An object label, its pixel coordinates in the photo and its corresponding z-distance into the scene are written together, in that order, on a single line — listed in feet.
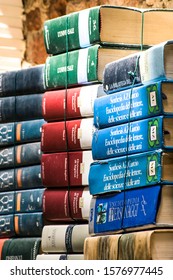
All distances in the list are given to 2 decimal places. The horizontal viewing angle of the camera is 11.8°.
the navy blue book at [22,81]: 14.49
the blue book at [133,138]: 10.47
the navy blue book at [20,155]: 14.49
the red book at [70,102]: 12.79
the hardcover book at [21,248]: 13.83
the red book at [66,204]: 12.87
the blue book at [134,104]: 10.51
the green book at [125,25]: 12.49
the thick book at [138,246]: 10.27
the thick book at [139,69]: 10.50
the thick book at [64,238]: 12.83
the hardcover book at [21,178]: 14.41
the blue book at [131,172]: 10.48
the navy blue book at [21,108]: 14.54
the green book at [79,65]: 12.59
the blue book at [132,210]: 10.45
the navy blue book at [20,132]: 14.51
